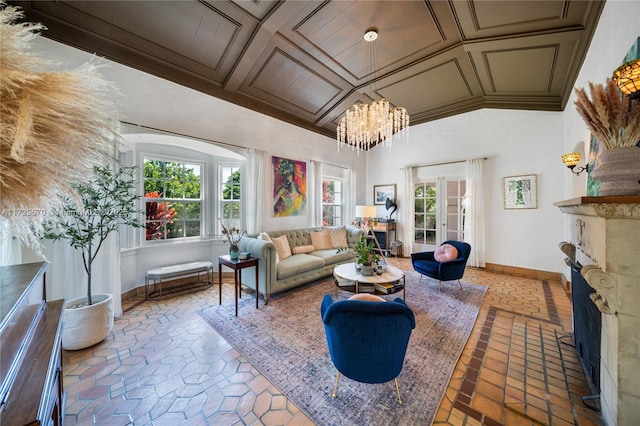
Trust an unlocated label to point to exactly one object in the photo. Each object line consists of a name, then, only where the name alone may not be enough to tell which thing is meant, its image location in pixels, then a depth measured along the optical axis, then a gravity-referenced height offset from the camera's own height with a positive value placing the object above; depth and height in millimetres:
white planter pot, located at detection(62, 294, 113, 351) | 2164 -1096
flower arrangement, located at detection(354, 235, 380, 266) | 2998 -591
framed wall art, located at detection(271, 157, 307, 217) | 4594 +520
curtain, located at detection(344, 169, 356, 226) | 6375 +375
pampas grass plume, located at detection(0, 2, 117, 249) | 502 +207
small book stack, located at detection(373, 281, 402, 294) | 2738 -937
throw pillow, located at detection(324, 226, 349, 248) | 4773 -535
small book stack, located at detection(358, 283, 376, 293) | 2865 -986
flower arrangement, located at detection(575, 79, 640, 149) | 1270 +533
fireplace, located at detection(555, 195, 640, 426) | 1208 -448
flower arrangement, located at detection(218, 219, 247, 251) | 3072 -378
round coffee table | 2744 -866
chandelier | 3348 +1411
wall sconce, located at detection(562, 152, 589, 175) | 2824 +632
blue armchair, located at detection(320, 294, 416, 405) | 1416 -829
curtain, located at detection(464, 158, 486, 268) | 4832 -88
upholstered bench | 3436 -1054
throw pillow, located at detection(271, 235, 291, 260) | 3877 -616
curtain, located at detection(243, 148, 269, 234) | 4148 +394
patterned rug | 1586 -1341
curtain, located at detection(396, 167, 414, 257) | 5867 +12
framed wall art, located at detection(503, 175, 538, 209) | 4340 +340
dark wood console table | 706 -580
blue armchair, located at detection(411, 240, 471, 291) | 3521 -893
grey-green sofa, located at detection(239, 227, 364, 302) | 3234 -827
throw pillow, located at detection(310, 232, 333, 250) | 4605 -604
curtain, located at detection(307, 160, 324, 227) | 5219 +423
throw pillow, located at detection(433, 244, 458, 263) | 3672 -708
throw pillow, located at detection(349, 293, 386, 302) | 1826 -708
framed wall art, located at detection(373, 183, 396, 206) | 6255 +484
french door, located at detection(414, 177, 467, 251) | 5297 -22
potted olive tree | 2178 -585
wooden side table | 2930 -689
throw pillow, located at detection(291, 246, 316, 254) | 4234 -720
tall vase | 1225 +212
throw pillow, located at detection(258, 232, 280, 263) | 3795 -417
